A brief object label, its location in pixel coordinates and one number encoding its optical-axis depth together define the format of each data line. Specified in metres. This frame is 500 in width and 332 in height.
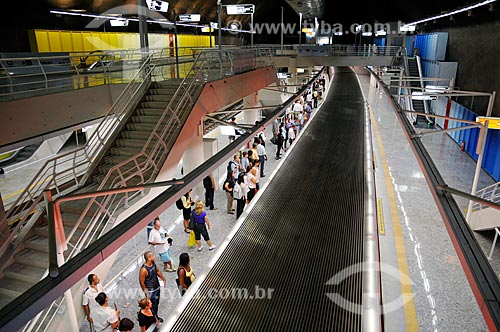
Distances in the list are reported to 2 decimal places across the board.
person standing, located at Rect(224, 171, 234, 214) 9.60
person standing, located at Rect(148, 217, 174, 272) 6.78
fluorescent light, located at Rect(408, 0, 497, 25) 13.99
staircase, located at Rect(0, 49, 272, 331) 5.83
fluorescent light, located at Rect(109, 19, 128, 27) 19.89
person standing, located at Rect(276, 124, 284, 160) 14.26
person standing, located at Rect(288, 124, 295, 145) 15.66
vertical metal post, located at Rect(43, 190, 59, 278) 2.17
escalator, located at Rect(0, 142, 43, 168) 14.82
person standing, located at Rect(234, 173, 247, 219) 9.03
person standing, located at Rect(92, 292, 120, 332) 5.14
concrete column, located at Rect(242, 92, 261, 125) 17.84
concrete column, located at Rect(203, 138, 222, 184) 11.38
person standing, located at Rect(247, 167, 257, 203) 9.45
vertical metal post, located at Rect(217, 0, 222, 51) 15.55
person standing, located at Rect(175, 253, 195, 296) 5.71
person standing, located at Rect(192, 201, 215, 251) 7.58
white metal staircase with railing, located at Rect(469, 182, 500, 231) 8.35
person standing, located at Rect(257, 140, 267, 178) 12.56
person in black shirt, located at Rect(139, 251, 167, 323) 5.69
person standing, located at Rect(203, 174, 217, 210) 9.91
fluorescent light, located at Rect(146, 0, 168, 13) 12.18
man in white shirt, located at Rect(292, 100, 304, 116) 18.67
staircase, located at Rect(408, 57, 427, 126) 22.28
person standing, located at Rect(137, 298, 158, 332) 5.19
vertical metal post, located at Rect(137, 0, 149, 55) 11.08
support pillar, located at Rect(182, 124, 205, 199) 10.52
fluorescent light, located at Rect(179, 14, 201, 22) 19.60
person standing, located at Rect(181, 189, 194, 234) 8.73
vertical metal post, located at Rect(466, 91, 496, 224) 9.23
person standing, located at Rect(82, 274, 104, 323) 5.23
